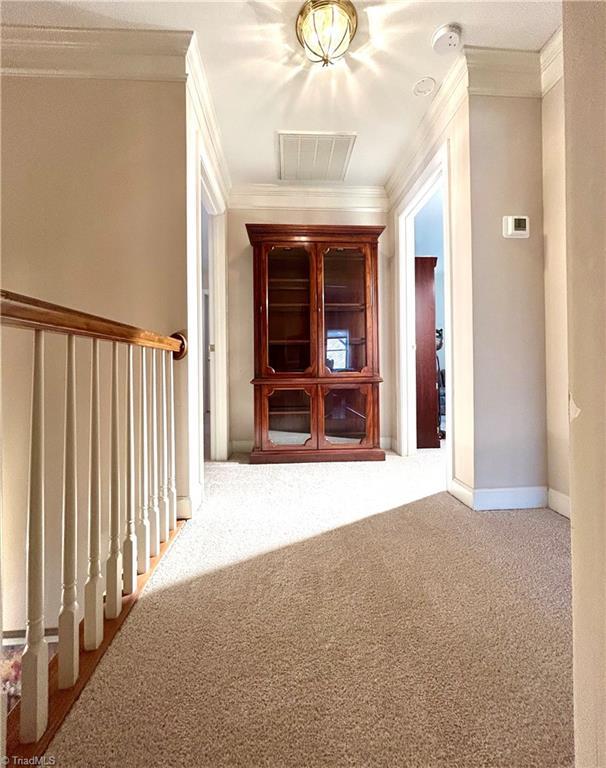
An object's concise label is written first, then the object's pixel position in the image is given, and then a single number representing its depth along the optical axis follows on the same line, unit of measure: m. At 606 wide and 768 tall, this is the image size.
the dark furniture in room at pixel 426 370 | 3.49
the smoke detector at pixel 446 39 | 1.73
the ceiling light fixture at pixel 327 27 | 1.60
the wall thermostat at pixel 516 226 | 1.90
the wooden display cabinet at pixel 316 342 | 3.07
